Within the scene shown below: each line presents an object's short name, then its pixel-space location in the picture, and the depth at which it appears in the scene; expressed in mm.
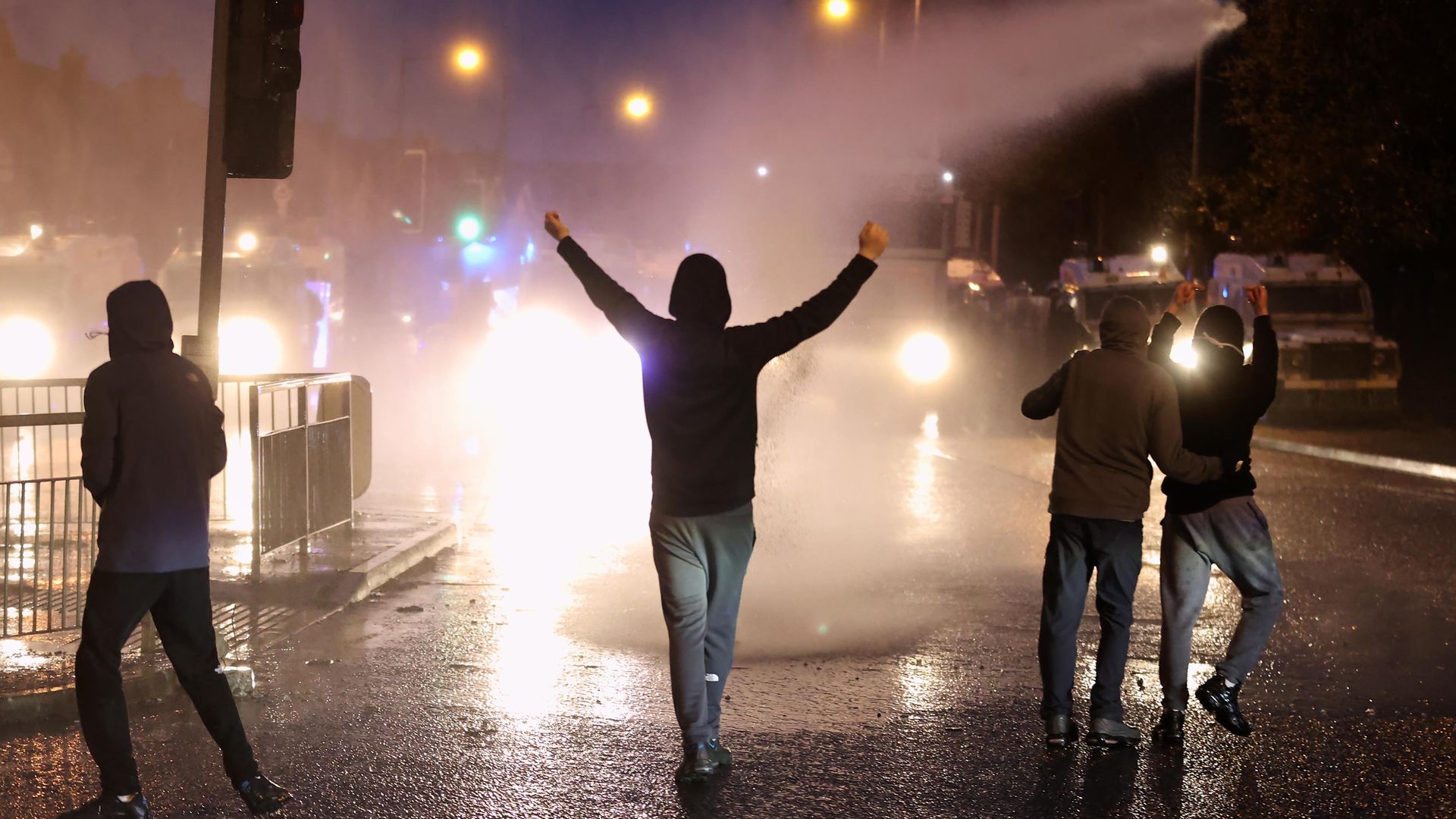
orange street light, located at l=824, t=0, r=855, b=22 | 22812
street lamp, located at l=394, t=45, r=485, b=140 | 24266
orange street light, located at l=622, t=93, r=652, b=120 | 22656
